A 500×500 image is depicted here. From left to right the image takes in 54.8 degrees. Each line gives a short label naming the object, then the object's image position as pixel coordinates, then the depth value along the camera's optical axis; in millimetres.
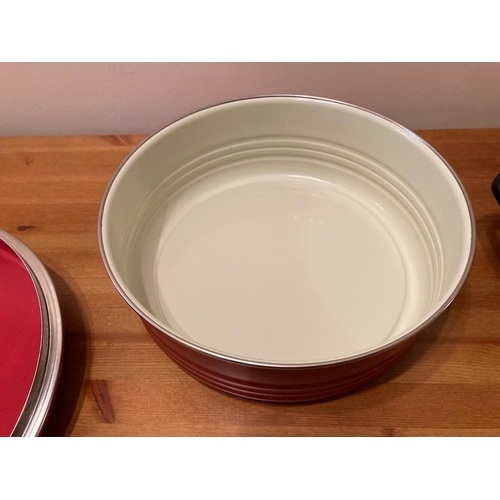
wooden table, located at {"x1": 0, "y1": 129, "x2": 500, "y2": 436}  450
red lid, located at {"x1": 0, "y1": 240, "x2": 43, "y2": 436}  457
